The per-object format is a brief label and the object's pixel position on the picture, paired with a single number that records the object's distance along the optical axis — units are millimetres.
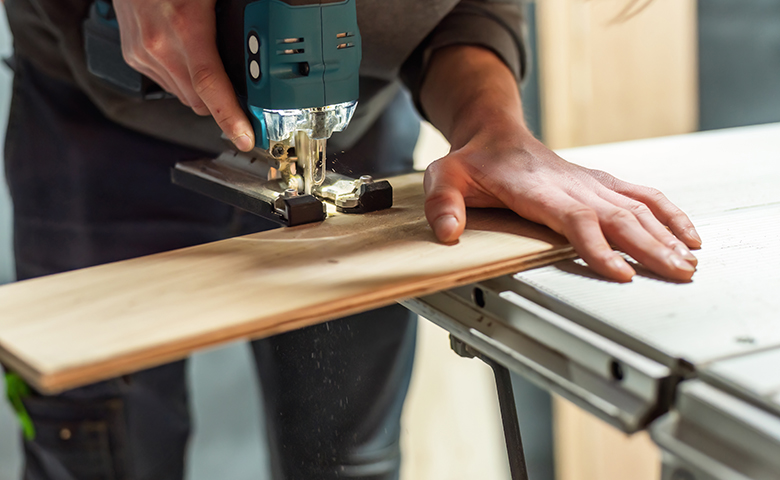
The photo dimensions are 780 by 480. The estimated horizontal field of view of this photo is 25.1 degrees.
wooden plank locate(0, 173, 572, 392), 891
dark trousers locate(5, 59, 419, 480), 1196
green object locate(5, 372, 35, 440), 1157
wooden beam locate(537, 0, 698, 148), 1656
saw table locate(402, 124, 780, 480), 865
